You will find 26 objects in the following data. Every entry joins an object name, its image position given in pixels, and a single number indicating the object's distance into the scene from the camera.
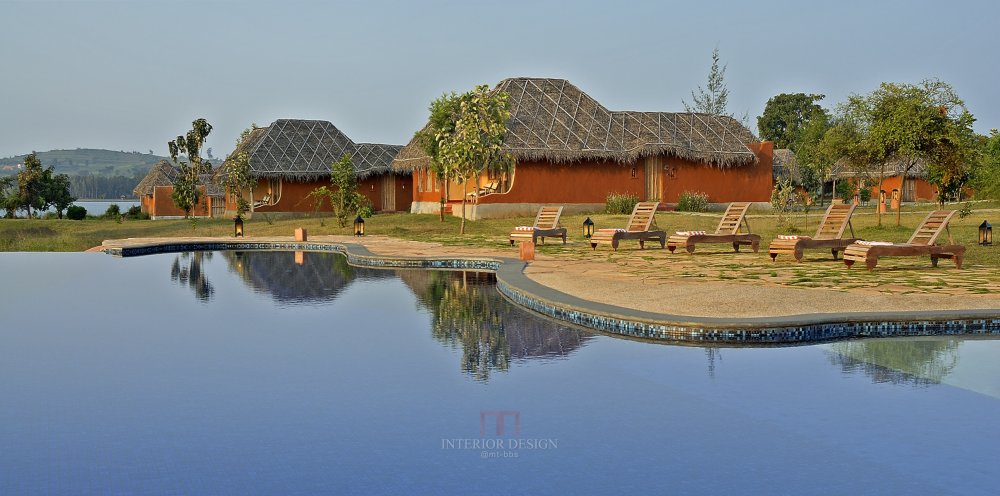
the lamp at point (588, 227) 22.76
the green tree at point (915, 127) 26.33
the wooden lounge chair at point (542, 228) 21.58
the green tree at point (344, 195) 31.75
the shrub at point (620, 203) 33.19
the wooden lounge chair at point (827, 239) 15.76
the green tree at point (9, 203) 55.13
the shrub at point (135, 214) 54.04
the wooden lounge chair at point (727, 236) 18.33
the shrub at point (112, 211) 50.62
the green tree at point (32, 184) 56.06
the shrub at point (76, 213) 49.50
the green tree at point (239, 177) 41.19
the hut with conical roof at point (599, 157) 35.50
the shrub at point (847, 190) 50.03
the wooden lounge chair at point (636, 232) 19.91
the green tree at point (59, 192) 57.19
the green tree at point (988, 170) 31.78
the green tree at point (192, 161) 46.75
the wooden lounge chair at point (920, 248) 14.27
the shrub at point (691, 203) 35.12
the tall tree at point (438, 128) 34.81
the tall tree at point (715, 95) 65.25
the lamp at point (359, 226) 28.09
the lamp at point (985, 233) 19.38
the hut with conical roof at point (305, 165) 44.09
